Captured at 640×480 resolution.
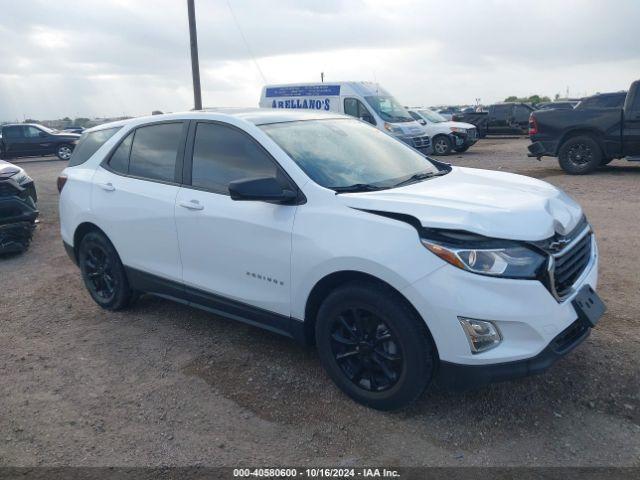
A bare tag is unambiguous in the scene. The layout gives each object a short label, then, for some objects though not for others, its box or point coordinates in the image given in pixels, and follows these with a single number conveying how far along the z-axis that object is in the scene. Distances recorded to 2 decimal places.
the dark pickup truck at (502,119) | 25.77
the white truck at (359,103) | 15.58
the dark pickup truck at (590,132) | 11.49
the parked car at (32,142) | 22.62
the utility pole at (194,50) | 16.30
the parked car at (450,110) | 43.05
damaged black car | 7.12
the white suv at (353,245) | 2.89
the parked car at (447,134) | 18.44
